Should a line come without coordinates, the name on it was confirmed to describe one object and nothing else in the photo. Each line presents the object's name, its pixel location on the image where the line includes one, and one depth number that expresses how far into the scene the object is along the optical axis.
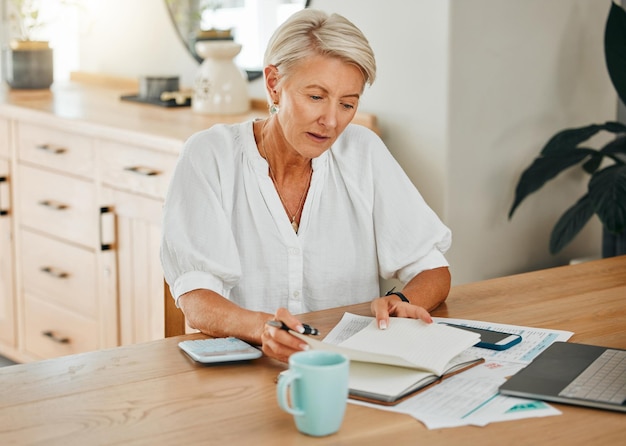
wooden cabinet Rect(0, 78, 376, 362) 3.03
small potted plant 3.94
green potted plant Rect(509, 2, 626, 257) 2.55
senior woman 1.80
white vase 3.21
